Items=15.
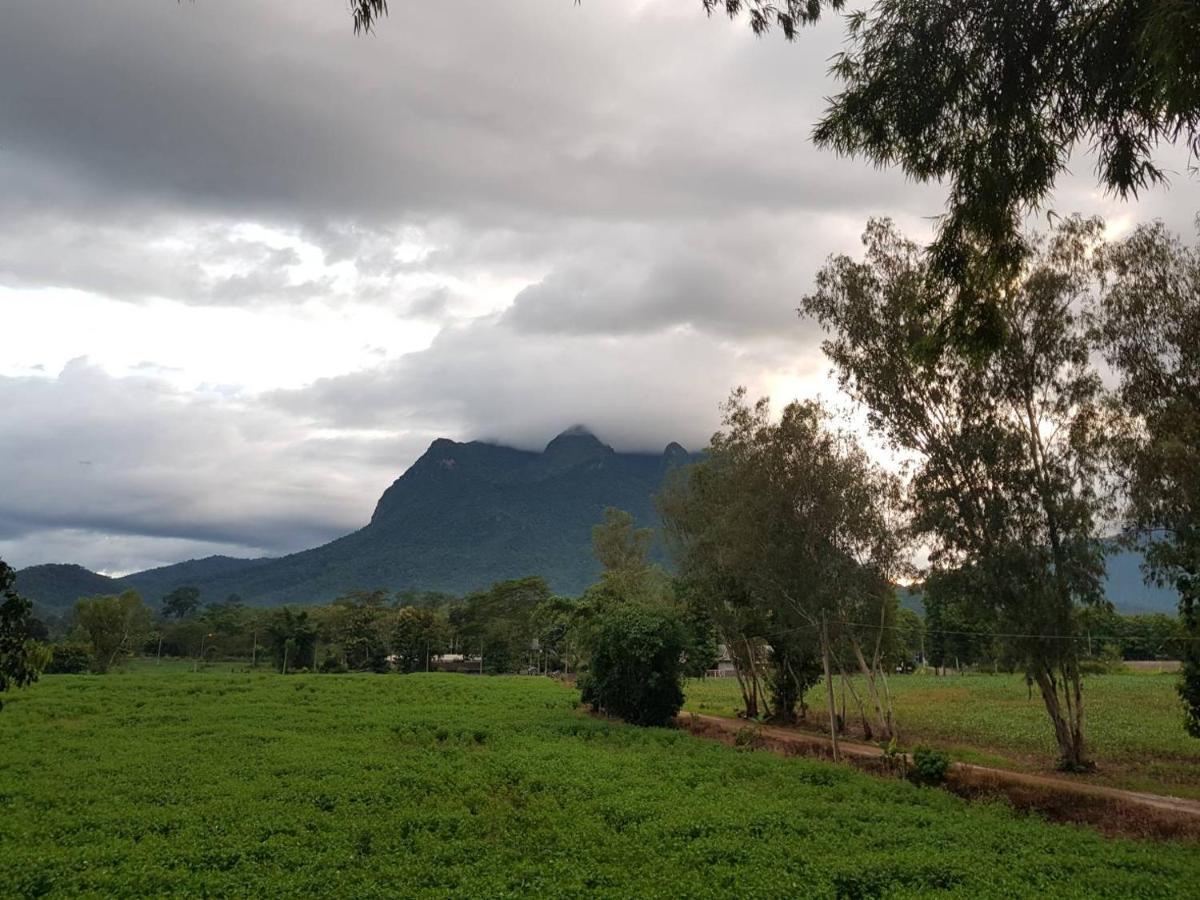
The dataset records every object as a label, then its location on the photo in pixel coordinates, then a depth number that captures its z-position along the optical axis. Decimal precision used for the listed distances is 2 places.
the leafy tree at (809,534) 25.02
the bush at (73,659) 66.00
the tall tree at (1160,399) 19.45
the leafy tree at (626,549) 52.81
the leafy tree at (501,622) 88.75
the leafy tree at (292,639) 80.31
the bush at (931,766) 19.39
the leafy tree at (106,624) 65.25
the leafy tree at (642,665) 31.58
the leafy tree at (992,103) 7.99
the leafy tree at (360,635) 82.62
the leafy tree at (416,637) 82.62
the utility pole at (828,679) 22.78
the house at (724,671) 98.75
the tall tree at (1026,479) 21.42
